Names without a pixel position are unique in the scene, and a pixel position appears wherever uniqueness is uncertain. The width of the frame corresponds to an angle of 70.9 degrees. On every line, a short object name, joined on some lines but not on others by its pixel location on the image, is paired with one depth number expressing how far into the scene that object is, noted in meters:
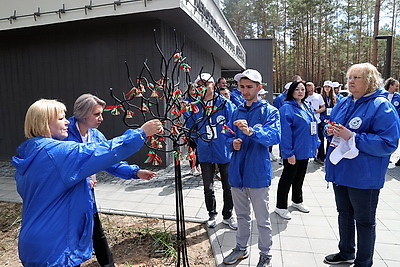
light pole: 10.62
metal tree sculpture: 2.16
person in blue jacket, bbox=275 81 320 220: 3.94
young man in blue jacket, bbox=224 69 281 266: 2.72
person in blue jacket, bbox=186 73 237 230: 3.70
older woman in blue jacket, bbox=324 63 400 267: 2.40
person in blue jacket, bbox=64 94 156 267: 2.31
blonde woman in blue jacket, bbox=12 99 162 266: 1.64
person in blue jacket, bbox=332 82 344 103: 9.05
